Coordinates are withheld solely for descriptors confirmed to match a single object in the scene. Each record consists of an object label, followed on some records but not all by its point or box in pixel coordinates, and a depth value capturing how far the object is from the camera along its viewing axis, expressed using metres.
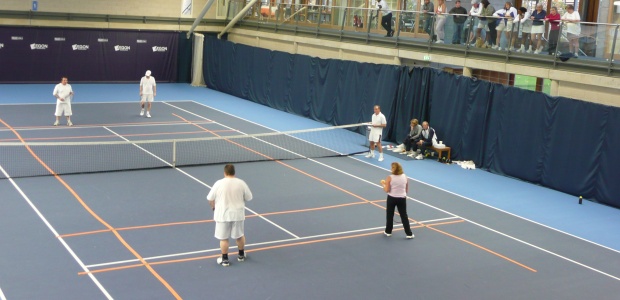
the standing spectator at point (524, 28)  24.48
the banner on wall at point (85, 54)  39.88
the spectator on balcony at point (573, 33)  22.81
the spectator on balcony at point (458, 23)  27.24
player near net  25.25
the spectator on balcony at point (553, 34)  23.44
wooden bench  25.72
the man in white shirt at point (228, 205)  13.95
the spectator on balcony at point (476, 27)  26.42
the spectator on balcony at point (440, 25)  28.19
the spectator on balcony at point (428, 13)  28.72
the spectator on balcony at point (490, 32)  25.97
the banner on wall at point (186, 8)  44.06
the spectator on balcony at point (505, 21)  25.31
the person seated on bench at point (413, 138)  26.11
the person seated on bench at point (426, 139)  26.02
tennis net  22.09
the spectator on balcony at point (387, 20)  30.72
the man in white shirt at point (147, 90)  31.36
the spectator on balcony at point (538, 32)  24.06
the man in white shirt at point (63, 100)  28.02
